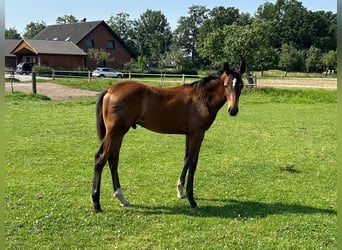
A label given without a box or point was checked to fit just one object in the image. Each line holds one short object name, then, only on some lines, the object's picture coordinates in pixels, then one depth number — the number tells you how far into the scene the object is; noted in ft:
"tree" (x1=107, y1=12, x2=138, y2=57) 325.83
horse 16.69
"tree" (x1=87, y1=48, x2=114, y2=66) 171.22
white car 144.46
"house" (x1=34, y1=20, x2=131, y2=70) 182.60
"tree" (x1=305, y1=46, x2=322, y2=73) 201.16
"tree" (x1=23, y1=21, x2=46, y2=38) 382.22
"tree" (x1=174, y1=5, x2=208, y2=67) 325.83
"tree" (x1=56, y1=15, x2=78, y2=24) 341.78
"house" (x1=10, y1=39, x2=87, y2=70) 157.28
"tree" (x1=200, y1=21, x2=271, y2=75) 106.52
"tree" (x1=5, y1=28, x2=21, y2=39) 350.64
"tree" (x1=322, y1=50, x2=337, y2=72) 169.87
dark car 147.30
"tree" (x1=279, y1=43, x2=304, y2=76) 203.04
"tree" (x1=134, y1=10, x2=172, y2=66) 303.89
